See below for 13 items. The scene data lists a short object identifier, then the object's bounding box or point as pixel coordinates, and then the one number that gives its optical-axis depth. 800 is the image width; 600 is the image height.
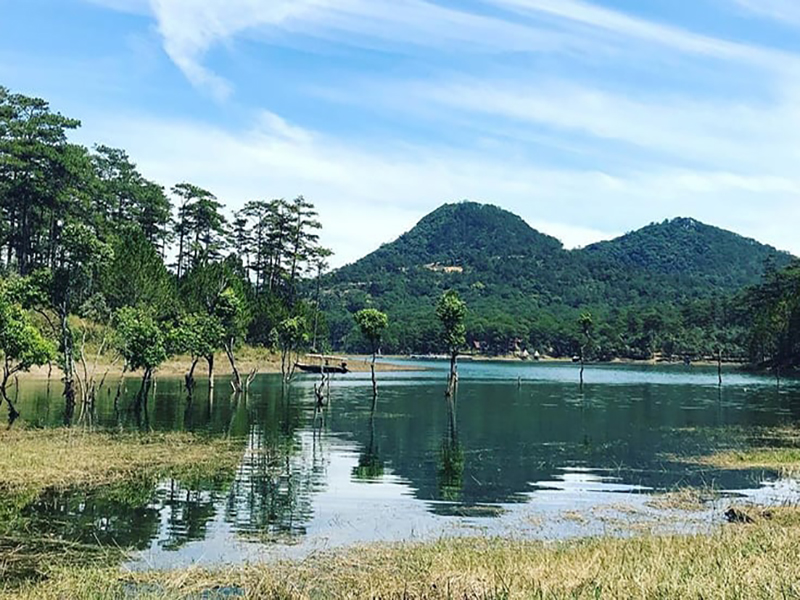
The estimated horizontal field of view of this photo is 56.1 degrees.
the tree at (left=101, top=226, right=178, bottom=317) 82.62
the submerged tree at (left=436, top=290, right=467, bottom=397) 71.25
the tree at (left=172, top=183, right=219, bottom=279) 116.38
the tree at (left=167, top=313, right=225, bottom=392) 66.75
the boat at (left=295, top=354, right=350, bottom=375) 113.94
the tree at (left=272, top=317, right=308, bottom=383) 85.56
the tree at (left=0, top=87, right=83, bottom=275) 87.62
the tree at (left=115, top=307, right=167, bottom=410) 52.75
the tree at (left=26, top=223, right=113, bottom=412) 51.44
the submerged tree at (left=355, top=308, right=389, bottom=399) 66.62
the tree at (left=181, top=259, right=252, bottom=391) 72.38
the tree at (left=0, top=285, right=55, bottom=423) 41.38
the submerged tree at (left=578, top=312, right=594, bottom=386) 103.38
